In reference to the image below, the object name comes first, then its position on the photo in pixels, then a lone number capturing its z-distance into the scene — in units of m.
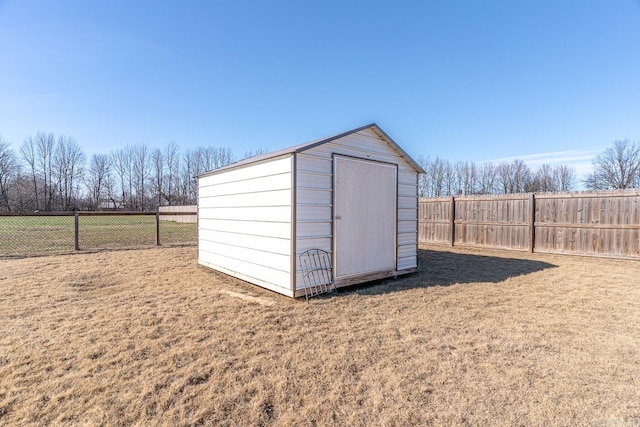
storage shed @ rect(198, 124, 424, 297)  4.33
